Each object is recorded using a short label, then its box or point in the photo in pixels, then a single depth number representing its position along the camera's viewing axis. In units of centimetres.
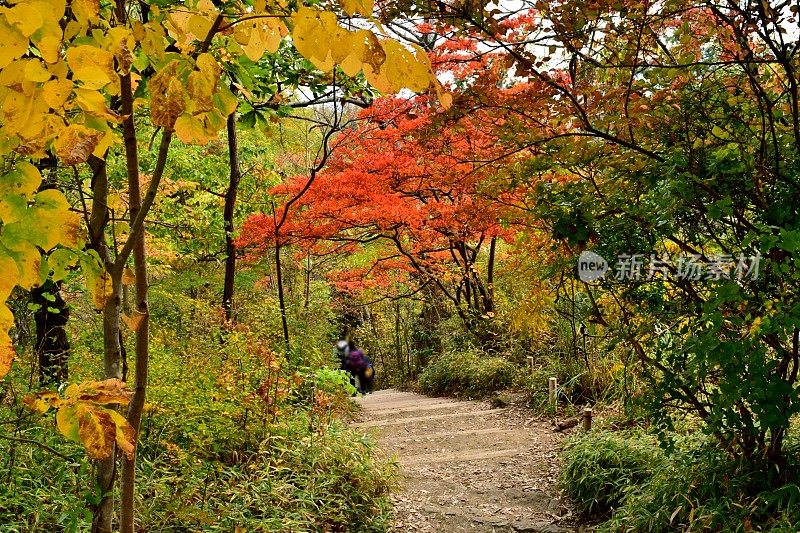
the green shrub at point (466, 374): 984
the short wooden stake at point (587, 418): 614
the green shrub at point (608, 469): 455
